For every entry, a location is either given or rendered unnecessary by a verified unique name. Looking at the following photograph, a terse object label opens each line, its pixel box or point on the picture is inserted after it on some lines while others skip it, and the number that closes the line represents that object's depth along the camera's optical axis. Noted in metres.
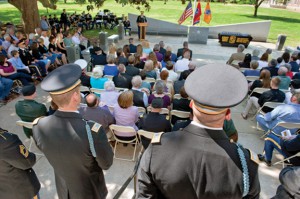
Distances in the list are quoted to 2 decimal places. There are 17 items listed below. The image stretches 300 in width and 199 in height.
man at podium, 15.08
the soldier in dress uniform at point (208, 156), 1.40
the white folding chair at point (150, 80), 6.35
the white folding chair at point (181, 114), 4.69
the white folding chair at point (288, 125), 4.20
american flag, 13.45
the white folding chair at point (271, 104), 5.15
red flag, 14.59
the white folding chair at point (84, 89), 5.79
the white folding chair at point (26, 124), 4.04
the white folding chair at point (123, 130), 4.11
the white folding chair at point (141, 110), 4.92
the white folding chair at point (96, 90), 5.64
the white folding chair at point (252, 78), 7.01
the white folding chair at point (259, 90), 6.00
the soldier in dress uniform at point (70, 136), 2.13
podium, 14.95
